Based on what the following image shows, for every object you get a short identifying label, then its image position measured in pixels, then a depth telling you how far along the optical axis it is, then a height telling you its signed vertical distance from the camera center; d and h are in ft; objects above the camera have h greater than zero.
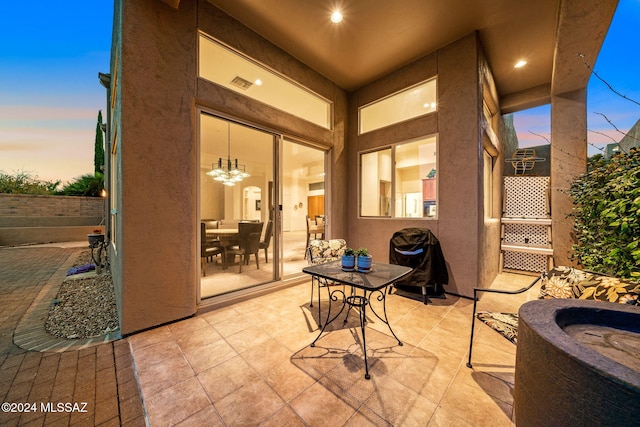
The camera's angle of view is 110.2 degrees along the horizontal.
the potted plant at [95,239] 14.60 -1.77
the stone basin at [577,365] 1.98 -1.68
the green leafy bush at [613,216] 5.58 -0.05
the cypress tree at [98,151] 40.47 +11.08
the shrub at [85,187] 32.63 +3.73
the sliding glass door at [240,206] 11.60 +0.37
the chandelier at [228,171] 13.17 +2.59
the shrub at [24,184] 31.60 +4.07
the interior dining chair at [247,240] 13.70 -1.70
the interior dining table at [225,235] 13.25 -1.38
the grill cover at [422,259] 9.96 -2.10
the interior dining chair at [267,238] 13.19 -1.60
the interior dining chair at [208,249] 12.48 -2.18
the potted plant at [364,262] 6.60 -1.45
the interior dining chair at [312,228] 19.18 -1.30
